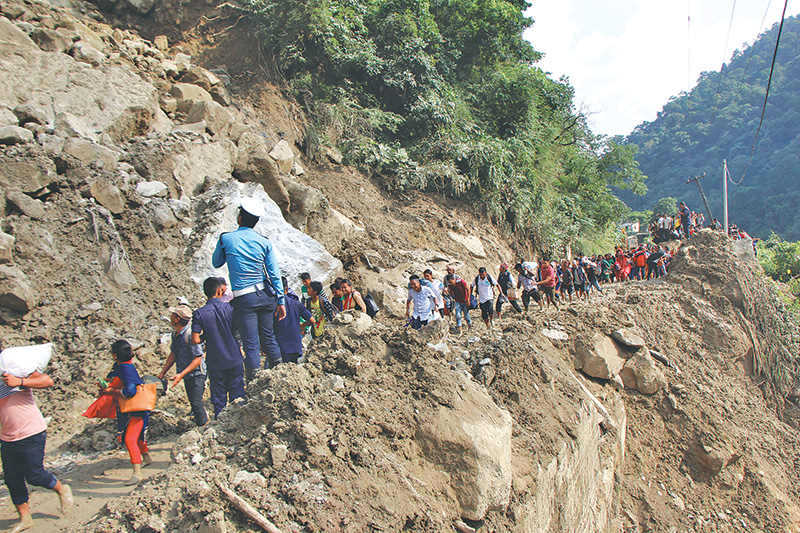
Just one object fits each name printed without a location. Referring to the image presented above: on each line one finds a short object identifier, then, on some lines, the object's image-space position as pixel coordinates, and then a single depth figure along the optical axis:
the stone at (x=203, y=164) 8.18
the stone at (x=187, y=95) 10.07
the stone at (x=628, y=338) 6.82
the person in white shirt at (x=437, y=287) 7.37
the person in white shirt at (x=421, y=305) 7.19
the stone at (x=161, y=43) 12.72
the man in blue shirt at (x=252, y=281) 3.86
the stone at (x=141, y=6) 13.10
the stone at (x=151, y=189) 7.50
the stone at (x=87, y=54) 9.15
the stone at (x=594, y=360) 6.13
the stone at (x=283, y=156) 10.16
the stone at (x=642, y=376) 6.58
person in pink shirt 3.23
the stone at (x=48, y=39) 8.93
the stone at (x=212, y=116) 9.56
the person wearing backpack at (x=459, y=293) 8.48
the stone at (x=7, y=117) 6.92
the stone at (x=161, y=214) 7.32
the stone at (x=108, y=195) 6.94
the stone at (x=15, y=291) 5.46
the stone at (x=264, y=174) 8.95
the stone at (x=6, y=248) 5.71
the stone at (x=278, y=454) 2.53
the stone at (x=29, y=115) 7.23
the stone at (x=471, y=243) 12.03
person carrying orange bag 3.70
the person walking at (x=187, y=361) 4.22
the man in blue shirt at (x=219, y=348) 3.91
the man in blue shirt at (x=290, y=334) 4.54
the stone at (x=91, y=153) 7.09
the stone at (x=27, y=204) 6.18
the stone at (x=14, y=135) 6.49
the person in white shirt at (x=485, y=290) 8.32
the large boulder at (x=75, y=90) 7.73
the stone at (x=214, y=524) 2.13
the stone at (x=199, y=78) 11.28
